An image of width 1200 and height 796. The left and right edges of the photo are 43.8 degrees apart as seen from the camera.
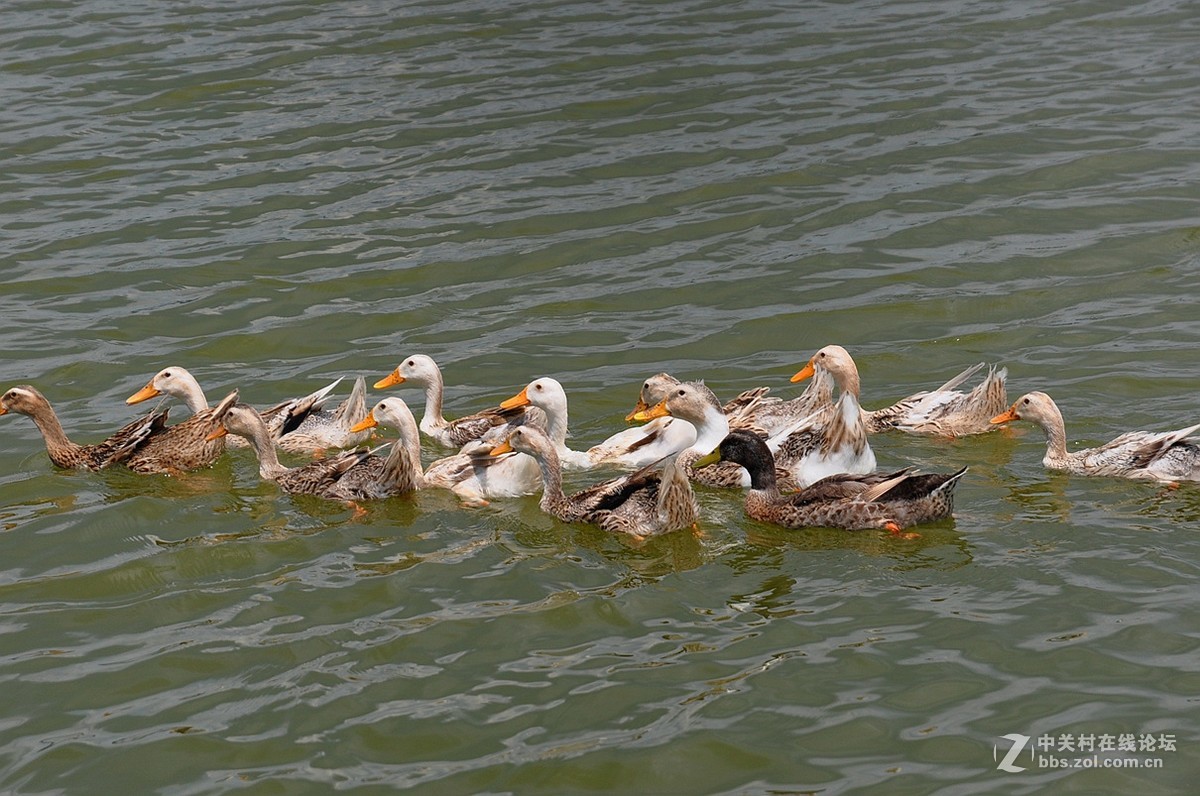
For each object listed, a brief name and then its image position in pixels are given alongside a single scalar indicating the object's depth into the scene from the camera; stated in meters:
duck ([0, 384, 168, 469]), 12.16
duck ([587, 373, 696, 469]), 12.10
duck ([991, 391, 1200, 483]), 10.41
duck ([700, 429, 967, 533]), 10.09
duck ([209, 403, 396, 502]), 11.33
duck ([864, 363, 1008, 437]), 11.91
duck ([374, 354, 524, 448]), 12.44
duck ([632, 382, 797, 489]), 11.53
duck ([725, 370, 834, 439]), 12.16
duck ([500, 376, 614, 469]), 11.98
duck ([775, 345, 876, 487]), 11.06
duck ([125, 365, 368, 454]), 12.64
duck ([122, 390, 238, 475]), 12.13
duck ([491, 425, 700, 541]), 10.31
